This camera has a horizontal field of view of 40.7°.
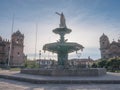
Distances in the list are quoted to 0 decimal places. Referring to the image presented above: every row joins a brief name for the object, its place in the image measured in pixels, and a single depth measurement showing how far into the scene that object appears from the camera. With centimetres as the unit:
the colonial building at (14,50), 5622
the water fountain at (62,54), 1234
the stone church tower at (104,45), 6396
